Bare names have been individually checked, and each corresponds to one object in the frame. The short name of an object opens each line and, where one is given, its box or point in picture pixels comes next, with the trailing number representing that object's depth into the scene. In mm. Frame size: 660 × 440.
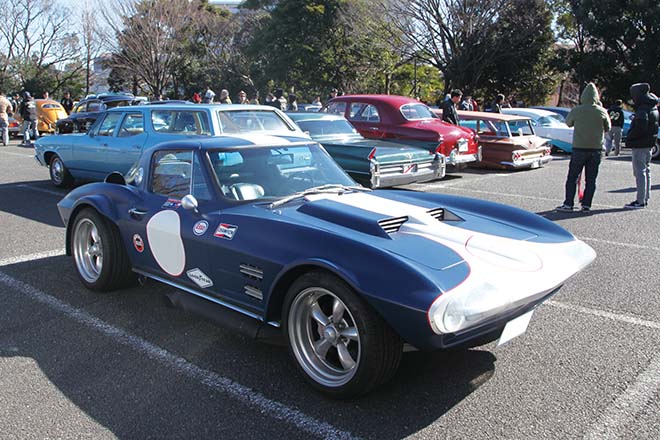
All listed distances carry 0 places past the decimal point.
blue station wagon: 7547
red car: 11008
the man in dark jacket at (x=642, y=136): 8094
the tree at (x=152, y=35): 29812
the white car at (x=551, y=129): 16359
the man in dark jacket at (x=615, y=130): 15570
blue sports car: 2674
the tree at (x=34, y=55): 38625
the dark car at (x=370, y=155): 8773
